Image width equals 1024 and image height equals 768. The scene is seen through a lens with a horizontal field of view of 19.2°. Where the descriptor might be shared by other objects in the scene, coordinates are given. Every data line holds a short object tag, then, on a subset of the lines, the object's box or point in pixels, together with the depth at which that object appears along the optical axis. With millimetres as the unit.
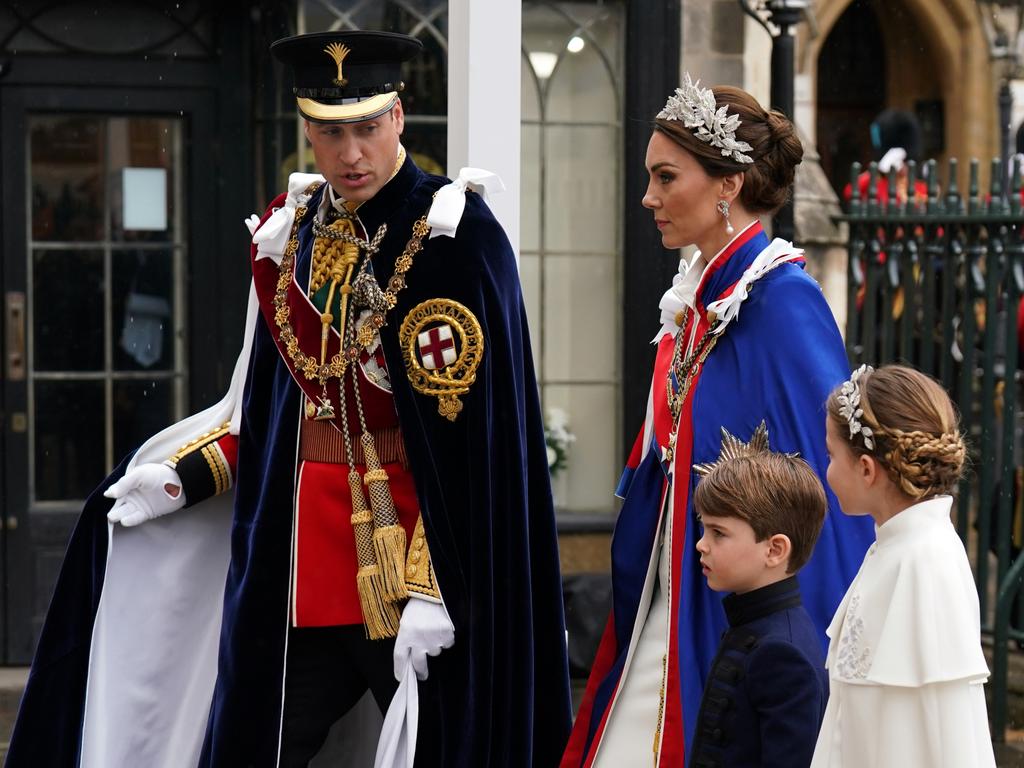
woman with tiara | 5367
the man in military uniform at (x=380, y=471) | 5902
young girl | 4253
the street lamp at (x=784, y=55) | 9518
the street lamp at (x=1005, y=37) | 20993
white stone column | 6826
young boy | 4685
